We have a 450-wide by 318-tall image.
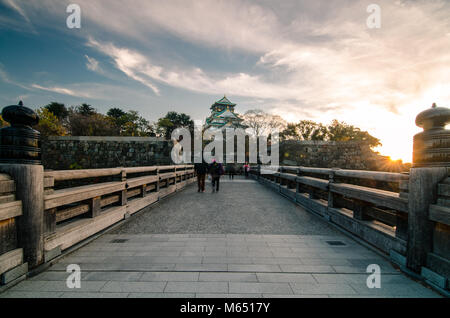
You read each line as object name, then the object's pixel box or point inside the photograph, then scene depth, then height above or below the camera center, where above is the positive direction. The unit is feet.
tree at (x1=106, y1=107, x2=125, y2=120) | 175.01 +37.22
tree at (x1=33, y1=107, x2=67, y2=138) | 85.25 +13.48
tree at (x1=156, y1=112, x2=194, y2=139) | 156.87 +27.23
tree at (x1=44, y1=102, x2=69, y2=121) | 154.81 +34.75
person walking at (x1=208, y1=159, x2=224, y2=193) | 34.88 -2.18
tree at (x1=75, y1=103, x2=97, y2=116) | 163.24 +38.43
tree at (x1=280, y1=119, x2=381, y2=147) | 119.96 +15.09
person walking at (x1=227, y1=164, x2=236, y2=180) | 66.54 -4.45
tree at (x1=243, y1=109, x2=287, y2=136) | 134.21 +22.42
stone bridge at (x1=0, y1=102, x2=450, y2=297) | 7.63 -4.75
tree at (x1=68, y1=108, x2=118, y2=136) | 104.17 +15.25
